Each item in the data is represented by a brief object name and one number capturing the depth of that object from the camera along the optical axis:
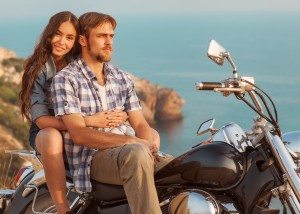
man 7.35
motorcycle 6.90
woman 8.00
